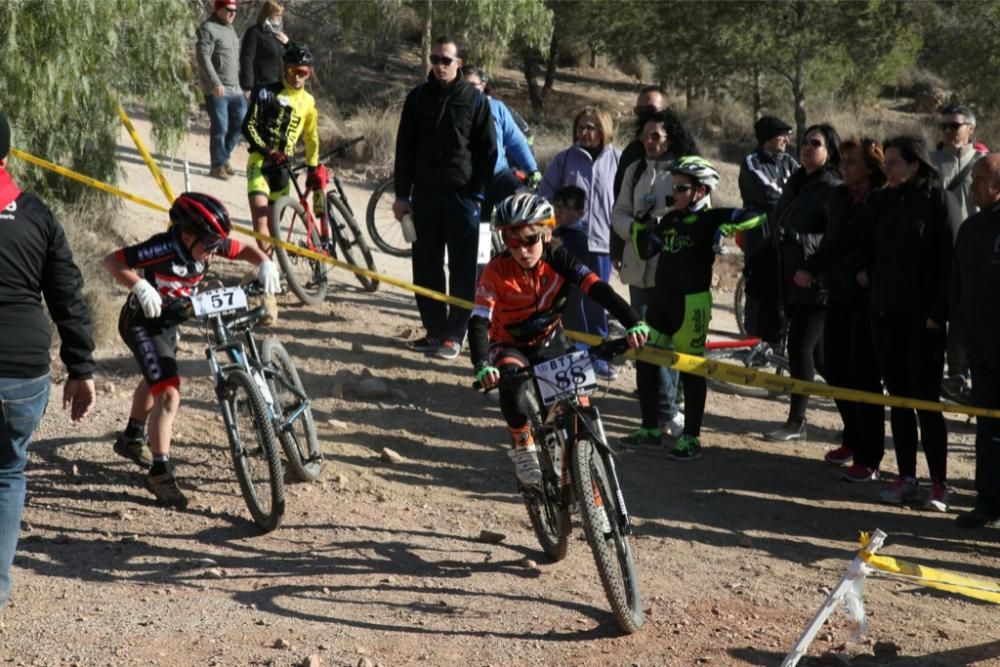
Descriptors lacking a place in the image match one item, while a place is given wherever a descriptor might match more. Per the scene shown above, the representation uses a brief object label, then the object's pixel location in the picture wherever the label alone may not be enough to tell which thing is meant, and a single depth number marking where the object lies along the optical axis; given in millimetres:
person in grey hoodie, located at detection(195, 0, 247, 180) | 15180
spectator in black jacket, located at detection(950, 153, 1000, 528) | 6973
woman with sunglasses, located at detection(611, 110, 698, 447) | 8844
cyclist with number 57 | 6836
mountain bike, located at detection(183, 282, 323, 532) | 6766
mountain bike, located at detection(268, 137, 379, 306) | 10805
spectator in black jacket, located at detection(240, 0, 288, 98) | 14930
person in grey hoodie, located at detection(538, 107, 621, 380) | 9688
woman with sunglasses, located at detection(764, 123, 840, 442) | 8477
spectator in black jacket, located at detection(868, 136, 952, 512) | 7453
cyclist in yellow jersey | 10406
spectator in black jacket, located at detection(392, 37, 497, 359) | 9578
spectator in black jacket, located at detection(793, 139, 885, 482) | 8000
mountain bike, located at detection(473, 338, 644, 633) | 5617
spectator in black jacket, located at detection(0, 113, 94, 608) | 5223
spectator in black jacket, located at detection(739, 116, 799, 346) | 10062
